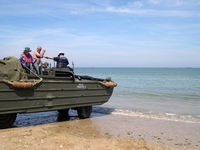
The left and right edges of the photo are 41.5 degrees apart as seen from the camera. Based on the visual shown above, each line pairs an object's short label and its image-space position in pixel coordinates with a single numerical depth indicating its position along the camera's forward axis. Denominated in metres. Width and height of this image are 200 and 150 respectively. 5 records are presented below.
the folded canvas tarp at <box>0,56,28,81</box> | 6.71
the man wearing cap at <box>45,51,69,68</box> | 8.71
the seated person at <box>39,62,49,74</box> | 8.50
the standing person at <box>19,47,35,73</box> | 7.80
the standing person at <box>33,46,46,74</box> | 8.39
